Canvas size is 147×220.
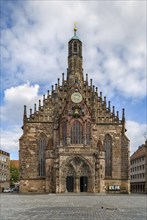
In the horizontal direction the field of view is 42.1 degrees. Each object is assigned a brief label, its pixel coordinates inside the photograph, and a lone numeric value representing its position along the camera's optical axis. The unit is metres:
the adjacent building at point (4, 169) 56.54
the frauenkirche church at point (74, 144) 34.56
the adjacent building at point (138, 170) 51.92
